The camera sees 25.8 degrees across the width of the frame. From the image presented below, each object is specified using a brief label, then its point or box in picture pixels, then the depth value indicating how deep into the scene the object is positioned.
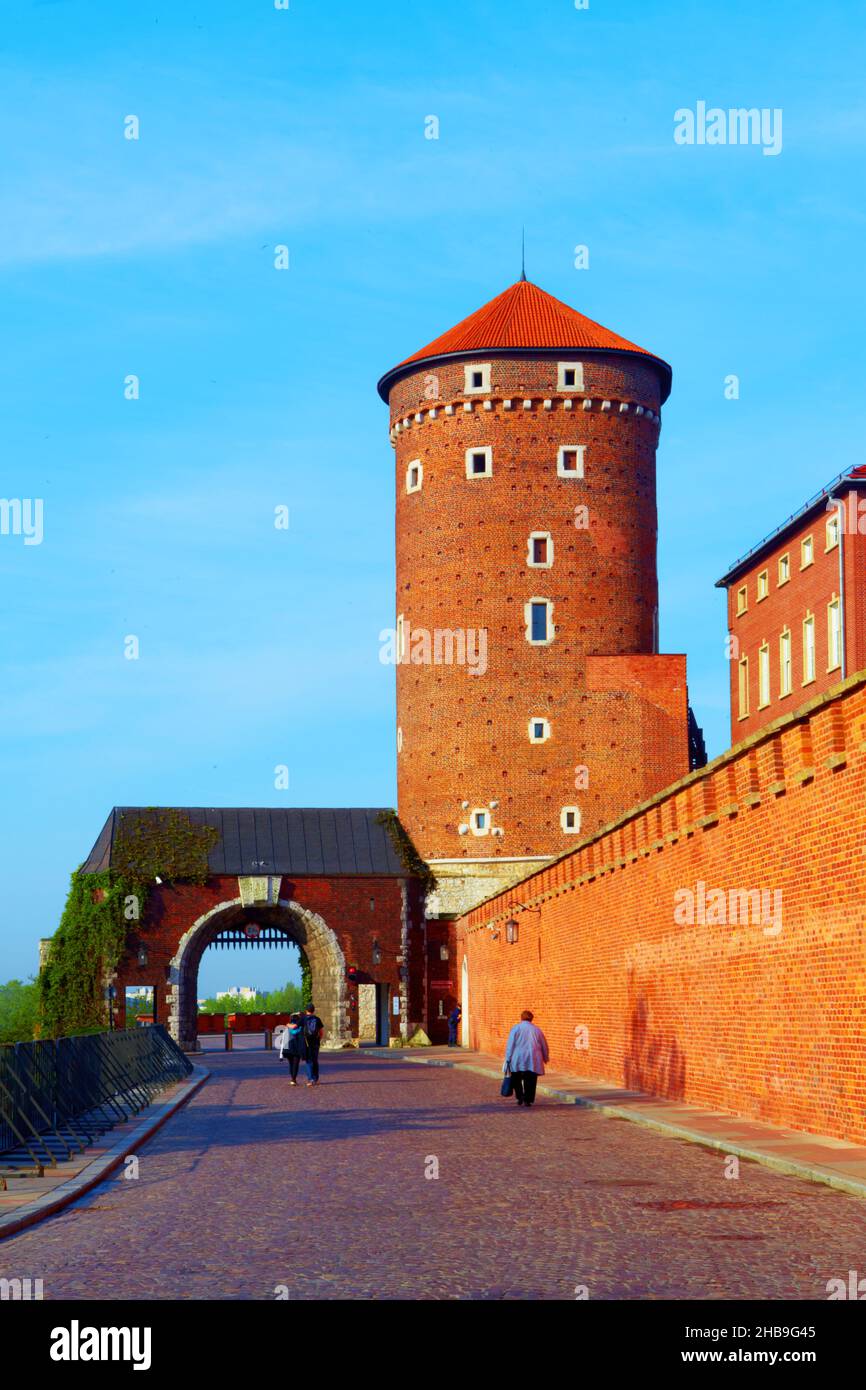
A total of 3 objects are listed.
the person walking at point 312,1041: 34.03
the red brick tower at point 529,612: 59.56
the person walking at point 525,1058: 25.75
